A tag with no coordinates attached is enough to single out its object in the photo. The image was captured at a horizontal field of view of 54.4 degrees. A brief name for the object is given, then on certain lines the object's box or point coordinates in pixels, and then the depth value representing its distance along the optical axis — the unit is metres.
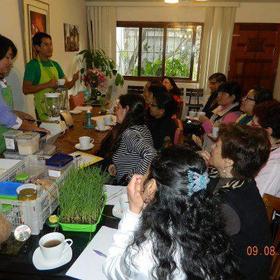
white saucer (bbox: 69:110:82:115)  2.95
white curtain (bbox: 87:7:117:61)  5.02
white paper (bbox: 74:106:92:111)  3.11
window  5.15
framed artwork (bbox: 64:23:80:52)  4.25
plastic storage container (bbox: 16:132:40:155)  1.45
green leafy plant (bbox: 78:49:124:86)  4.71
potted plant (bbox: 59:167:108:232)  1.12
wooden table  1.93
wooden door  4.98
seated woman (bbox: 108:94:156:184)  1.74
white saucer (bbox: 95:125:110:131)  2.37
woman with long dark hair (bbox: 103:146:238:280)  0.78
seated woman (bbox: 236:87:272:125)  2.31
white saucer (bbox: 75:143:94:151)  1.92
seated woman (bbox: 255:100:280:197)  1.49
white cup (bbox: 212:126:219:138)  2.39
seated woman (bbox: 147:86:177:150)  2.38
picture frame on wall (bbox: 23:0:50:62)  3.05
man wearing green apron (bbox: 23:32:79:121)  2.60
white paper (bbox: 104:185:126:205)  1.37
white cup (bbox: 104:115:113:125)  2.55
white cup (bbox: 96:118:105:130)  2.38
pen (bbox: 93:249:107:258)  1.00
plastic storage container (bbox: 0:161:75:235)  1.07
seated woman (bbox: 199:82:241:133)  2.74
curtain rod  4.81
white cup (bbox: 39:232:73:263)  0.94
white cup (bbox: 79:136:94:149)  1.92
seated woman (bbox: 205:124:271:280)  1.04
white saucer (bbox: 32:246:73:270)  0.94
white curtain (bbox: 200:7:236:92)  4.80
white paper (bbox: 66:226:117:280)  0.92
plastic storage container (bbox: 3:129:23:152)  1.50
